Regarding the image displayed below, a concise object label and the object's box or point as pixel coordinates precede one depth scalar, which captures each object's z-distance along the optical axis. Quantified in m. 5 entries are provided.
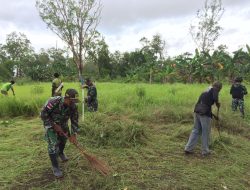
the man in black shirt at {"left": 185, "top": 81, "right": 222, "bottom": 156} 3.37
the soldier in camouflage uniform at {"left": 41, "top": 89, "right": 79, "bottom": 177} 2.63
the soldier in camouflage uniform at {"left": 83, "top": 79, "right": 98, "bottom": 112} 5.20
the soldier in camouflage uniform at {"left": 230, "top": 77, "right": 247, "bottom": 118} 5.24
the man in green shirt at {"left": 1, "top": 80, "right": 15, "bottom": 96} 6.99
